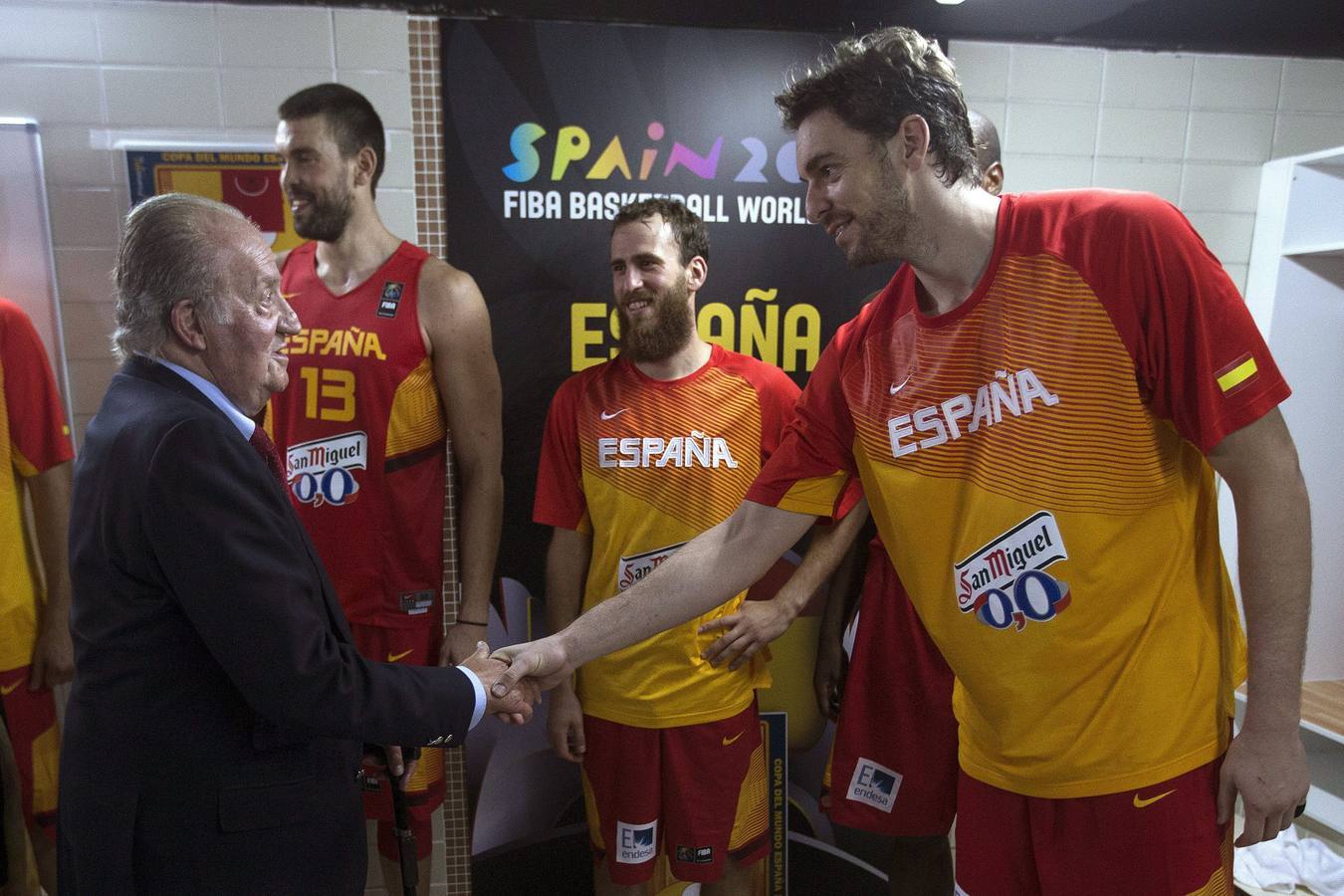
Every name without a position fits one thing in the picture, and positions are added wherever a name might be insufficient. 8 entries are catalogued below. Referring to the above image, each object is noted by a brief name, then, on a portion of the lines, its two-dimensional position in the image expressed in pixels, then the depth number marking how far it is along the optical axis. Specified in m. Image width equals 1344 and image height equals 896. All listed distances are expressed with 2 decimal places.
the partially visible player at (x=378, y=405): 2.03
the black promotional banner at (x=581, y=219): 2.21
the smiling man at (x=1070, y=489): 1.14
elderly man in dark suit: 1.16
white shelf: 2.36
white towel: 2.40
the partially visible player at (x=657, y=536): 1.96
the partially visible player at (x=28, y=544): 2.06
